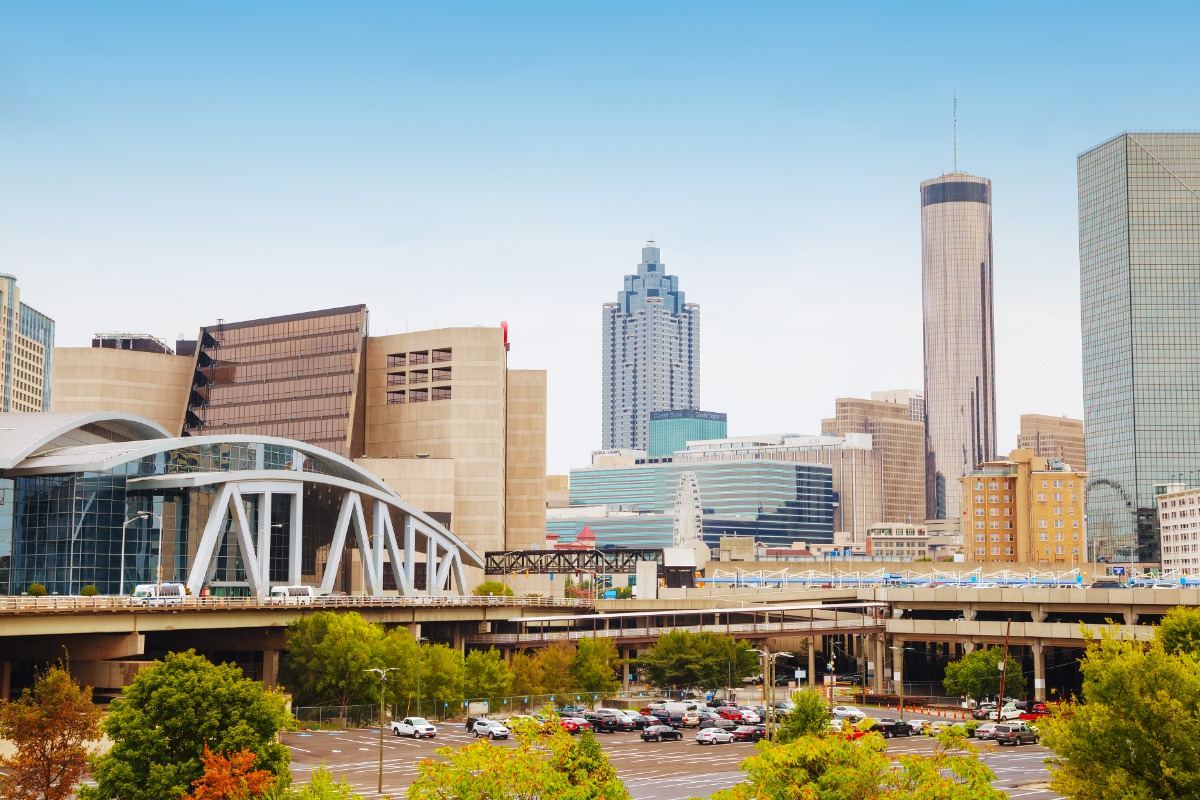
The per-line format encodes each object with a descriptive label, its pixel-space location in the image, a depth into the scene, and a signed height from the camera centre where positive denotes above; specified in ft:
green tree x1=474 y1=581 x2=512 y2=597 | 545.03 -21.20
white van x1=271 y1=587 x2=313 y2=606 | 373.40 -17.31
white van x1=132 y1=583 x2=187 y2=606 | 329.31 -15.08
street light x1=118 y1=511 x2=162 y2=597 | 384.00 +2.63
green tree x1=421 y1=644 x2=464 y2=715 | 363.15 -37.84
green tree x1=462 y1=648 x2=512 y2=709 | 381.81 -38.90
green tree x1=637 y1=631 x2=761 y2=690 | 446.60 -39.85
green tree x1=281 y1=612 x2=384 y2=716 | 348.79 -31.13
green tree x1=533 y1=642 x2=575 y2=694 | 405.59 -38.75
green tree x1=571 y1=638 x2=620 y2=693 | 415.44 -39.30
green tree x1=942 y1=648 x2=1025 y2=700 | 440.04 -43.58
